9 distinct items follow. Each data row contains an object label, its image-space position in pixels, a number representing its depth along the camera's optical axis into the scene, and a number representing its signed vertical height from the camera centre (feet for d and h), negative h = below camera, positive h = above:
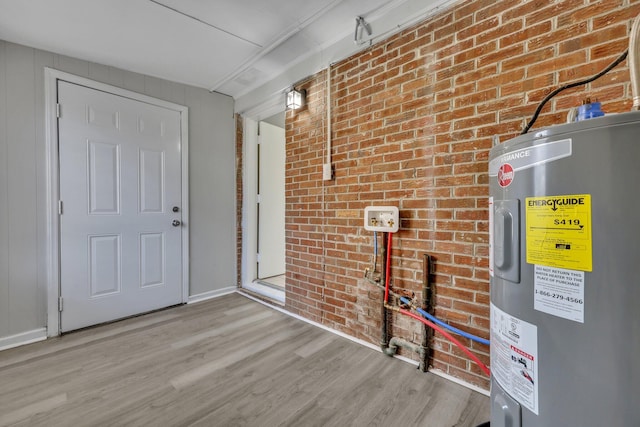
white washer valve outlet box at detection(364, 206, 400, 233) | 5.92 -0.13
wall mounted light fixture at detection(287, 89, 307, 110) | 8.13 +3.43
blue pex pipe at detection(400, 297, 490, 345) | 4.80 -2.16
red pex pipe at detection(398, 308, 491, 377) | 4.78 -2.37
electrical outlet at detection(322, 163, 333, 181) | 7.36 +1.11
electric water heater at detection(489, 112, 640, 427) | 2.03 -0.52
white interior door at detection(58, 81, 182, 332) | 7.59 +0.21
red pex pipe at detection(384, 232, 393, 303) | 6.04 -1.44
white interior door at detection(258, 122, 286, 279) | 11.29 +0.48
